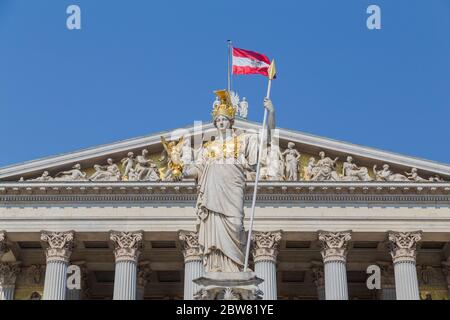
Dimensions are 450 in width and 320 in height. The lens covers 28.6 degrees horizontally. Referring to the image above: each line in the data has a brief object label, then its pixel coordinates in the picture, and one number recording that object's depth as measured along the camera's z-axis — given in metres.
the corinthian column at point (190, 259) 39.41
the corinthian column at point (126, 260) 39.81
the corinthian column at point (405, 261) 39.78
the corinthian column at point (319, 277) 43.31
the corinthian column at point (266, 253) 39.91
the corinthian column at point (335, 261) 39.78
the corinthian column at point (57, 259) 39.62
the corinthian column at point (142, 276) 43.09
